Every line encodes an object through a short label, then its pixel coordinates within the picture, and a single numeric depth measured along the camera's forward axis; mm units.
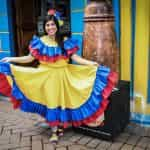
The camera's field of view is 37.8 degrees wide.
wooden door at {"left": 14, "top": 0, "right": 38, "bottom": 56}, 3963
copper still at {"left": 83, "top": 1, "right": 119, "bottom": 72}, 2586
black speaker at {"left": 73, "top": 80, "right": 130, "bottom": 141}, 2611
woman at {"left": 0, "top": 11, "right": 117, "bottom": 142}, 2598
